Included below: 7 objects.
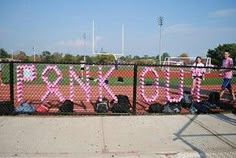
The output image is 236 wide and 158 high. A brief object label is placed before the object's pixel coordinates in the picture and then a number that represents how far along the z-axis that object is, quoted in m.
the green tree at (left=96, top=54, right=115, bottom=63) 65.35
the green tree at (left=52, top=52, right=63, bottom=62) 79.39
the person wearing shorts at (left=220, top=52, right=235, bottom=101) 10.85
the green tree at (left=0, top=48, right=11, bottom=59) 93.44
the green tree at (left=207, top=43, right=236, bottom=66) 81.66
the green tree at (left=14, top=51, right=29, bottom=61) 82.69
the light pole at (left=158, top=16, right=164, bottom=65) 58.62
